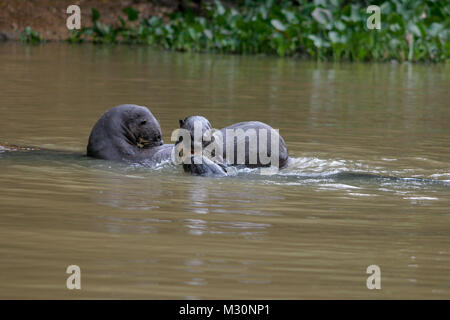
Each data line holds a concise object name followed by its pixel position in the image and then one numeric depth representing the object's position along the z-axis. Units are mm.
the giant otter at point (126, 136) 14695
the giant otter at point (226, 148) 13242
